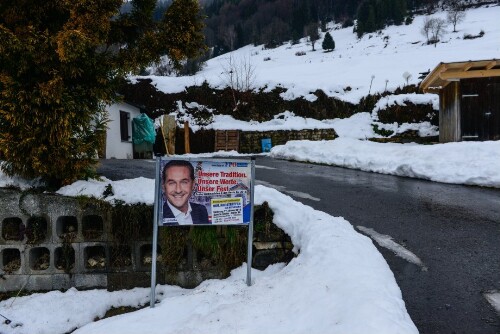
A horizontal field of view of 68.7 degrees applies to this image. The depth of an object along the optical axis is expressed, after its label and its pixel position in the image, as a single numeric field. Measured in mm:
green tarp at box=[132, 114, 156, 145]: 18016
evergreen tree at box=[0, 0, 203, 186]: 5391
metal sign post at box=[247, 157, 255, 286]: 4333
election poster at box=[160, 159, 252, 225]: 4156
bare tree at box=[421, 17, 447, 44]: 48134
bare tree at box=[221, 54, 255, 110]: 24250
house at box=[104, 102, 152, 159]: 15297
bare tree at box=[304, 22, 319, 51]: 64688
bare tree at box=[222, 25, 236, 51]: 79500
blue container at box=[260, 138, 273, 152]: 20891
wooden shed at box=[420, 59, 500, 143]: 13039
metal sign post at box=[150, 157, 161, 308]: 4105
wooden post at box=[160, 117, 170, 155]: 19464
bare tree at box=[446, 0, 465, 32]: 51981
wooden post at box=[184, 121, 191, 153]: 20673
